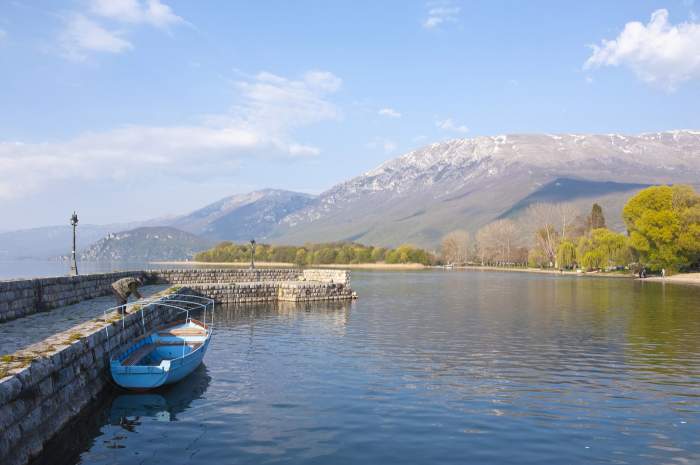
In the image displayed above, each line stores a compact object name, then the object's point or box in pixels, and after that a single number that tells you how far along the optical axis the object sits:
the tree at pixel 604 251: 124.50
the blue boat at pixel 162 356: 19.78
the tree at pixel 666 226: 99.81
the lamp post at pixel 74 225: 44.04
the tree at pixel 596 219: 159.88
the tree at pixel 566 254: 144.38
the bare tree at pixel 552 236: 166.75
